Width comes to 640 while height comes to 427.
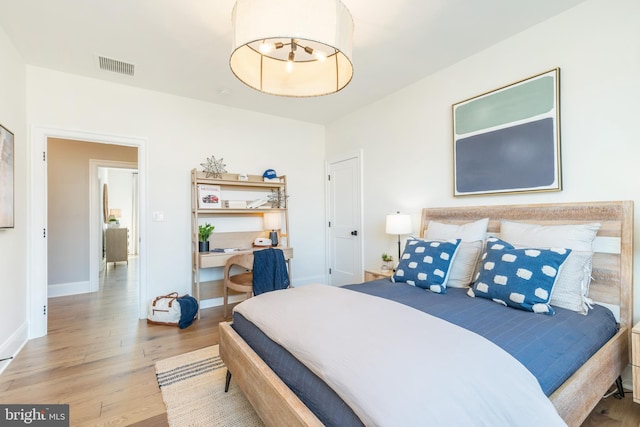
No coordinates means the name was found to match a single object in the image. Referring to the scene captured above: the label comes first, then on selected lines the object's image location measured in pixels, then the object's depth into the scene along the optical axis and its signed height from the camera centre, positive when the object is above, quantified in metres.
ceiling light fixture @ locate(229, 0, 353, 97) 1.30 +0.91
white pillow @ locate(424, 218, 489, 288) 2.26 -0.29
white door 4.05 -0.12
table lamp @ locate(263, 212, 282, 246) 4.00 -0.11
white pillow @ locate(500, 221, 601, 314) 1.72 -0.25
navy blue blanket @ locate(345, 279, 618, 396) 1.23 -0.58
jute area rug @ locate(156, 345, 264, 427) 1.67 -1.17
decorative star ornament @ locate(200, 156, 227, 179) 3.68 +0.60
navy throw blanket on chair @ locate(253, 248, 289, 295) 3.09 -0.61
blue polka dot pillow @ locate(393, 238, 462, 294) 2.16 -0.40
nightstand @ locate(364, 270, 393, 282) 2.99 -0.65
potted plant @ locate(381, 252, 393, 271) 3.23 -0.56
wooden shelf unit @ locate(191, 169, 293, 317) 3.43 -0.16
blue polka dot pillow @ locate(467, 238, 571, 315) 1.66 -0.40
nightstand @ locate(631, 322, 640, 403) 1.51 -0.78
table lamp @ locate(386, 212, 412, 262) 3.01 -0.12
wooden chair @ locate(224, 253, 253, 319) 3.16 -0.74
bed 1.21 -0.72
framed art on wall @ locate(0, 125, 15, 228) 2.18 +0.30
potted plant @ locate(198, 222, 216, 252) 3.46 -0.27
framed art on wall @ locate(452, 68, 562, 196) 2.19 +0.60
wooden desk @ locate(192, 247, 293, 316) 3.34 -0.69
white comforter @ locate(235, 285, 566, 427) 0.85 -0.53
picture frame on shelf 3.56 +0.22
